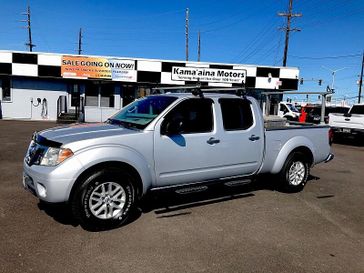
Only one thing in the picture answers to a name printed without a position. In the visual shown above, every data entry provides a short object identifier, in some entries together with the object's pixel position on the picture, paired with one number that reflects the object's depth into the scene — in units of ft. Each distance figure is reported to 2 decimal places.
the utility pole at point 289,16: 113.70
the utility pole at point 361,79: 149.59
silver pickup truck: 13.42
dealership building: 64.69
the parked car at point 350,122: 46.94
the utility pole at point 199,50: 148.25
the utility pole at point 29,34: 156.25
